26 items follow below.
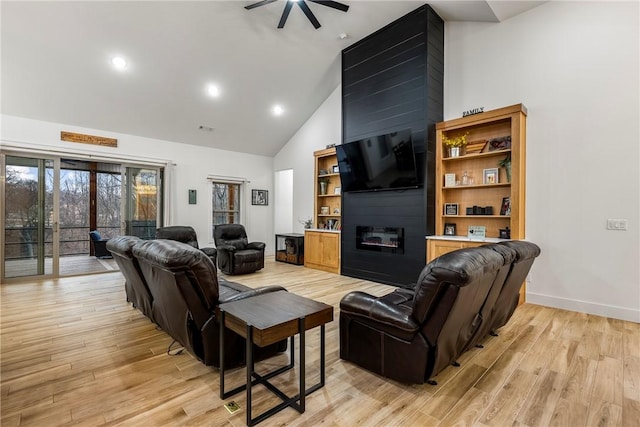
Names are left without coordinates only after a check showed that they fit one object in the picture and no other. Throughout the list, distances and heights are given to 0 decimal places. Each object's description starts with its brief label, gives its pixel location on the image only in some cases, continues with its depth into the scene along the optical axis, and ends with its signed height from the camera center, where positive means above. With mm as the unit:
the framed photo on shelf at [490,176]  4394 +545
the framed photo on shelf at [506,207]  4242 +90
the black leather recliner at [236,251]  5766 -755
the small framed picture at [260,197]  8164 +408
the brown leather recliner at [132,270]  2809 -569
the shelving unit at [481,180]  4043 +473
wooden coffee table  1729 -661
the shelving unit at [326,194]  6594 +411
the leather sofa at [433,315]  1851 -708
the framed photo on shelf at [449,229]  4797 -249
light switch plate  3490 -118
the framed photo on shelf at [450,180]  4770 +518
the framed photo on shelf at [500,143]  4316 +1003
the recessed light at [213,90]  5789 +2327
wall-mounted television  4668 +820
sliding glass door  5246 +22
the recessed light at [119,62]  4723 +2325
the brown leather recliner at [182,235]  5715 -437
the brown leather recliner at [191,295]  2070 -626
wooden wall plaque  5551 +1364
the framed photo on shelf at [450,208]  4762 +72
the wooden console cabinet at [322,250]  6035 -763
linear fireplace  4964 -442
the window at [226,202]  7785 +263
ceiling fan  3829 +2619
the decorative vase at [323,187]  6809 +567
